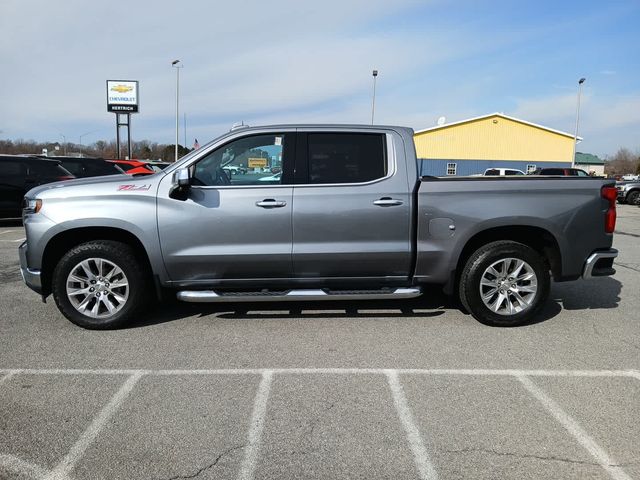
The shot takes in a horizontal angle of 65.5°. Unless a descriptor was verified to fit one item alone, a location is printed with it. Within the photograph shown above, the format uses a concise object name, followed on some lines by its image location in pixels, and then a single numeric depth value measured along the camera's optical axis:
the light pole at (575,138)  38.54
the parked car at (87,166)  15.18
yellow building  48.97
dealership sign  41.12
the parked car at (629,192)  25.28
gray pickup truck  4.68
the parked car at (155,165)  18.92
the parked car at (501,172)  27.16
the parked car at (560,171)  24.41
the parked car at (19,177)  12.47
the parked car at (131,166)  16.43
